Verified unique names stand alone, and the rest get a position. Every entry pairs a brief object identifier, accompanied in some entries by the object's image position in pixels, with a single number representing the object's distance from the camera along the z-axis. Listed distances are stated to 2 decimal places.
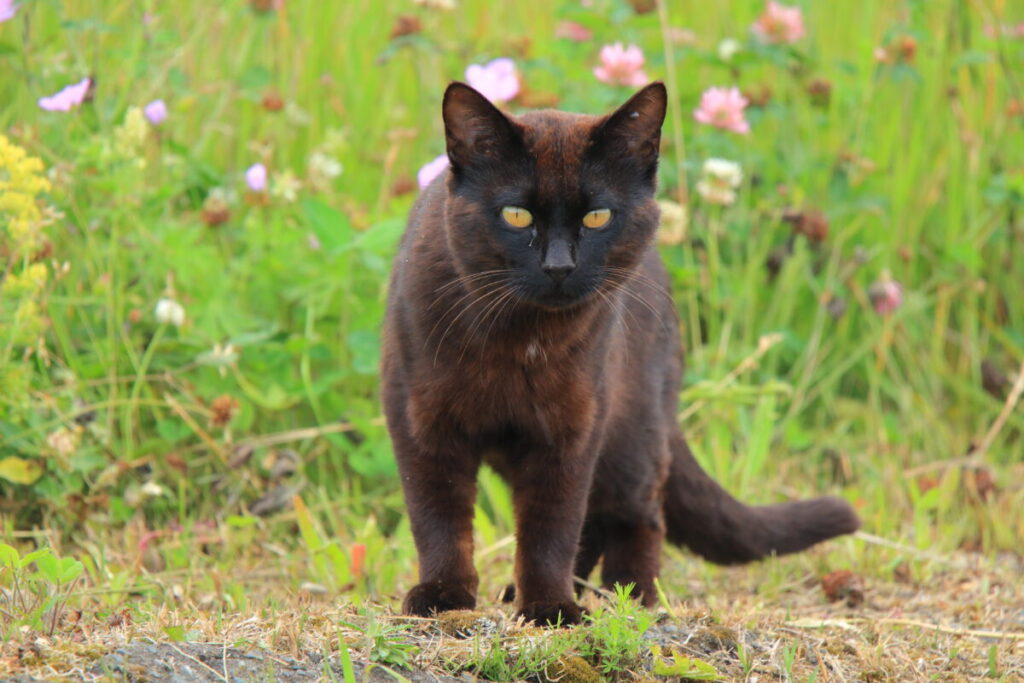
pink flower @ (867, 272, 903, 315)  9.01
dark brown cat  5.15
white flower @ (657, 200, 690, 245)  8.36
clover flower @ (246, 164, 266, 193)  7.81
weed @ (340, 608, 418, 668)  4.33
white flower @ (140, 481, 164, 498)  6.89
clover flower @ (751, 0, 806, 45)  9.02
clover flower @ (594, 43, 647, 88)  8.40
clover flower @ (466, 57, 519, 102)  7.36
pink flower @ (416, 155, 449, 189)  6.88
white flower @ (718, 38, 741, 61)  9.17
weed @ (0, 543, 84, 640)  4.48
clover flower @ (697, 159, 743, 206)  8.62
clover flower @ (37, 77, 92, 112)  6.86
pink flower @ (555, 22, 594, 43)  9.99
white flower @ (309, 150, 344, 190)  8.15
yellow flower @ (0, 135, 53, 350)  5.86
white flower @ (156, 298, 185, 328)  7.19
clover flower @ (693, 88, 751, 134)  8.59
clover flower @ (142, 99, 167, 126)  7.54
